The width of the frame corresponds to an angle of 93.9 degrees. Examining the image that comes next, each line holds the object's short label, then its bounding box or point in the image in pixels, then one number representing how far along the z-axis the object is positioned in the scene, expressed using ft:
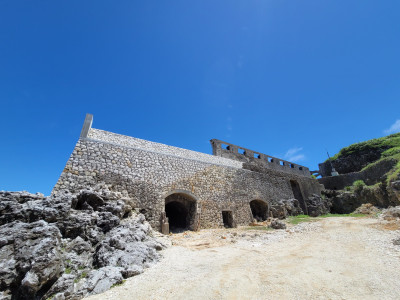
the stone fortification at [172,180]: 29.94
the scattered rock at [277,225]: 32.66
